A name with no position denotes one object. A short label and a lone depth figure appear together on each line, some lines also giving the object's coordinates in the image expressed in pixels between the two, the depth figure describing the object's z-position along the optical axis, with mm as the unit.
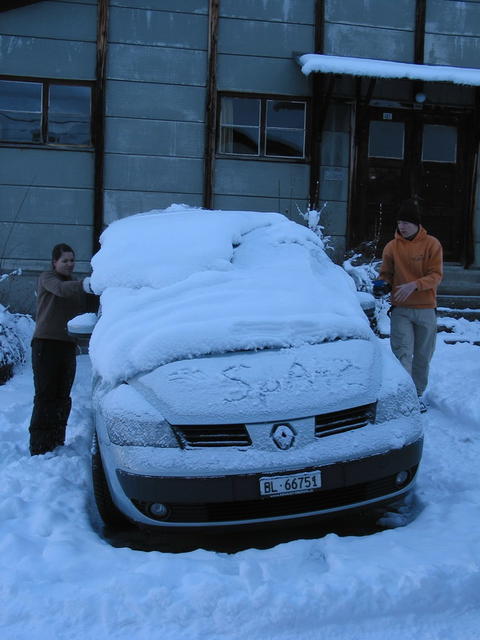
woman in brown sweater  4488
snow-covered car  3002
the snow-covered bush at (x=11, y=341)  6887
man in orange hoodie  5566
